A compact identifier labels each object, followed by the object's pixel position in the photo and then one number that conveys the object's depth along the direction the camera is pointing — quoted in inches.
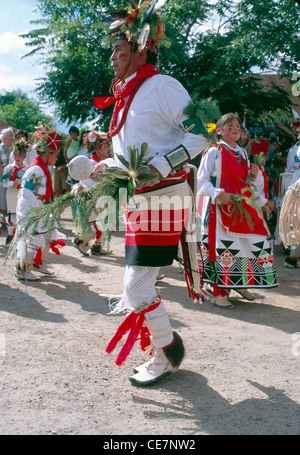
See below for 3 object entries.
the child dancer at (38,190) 211.3
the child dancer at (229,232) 188.4
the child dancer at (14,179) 283.6
